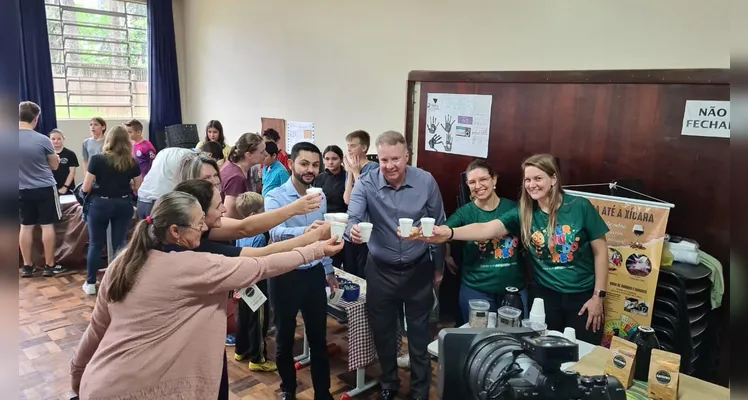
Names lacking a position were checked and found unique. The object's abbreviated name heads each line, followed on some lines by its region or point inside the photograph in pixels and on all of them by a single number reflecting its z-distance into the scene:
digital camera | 1.08
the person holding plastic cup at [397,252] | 2.61
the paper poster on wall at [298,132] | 5.59
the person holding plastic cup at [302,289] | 2.54
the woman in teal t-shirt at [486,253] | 2.70
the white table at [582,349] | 1.87
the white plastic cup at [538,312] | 1.91
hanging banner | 2.64
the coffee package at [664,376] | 1.54
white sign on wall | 2.67
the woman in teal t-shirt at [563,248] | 2.38
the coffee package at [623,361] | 1.63
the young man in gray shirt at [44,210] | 4.10
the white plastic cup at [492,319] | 2.05
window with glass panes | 7.09
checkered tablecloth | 2.81
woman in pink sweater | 1.56
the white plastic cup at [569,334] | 1.82
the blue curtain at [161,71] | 7.68
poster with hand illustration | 3.87
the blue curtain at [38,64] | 6.46
